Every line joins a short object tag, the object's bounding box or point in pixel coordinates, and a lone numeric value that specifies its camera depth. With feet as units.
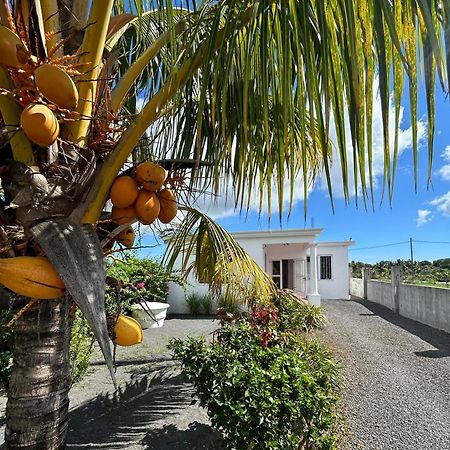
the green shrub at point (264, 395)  11.23
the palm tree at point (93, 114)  4.83
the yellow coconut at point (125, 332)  6.44
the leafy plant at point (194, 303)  53.47
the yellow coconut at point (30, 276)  4.95
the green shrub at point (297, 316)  31.65
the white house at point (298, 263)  54.60
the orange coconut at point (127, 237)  6.85
